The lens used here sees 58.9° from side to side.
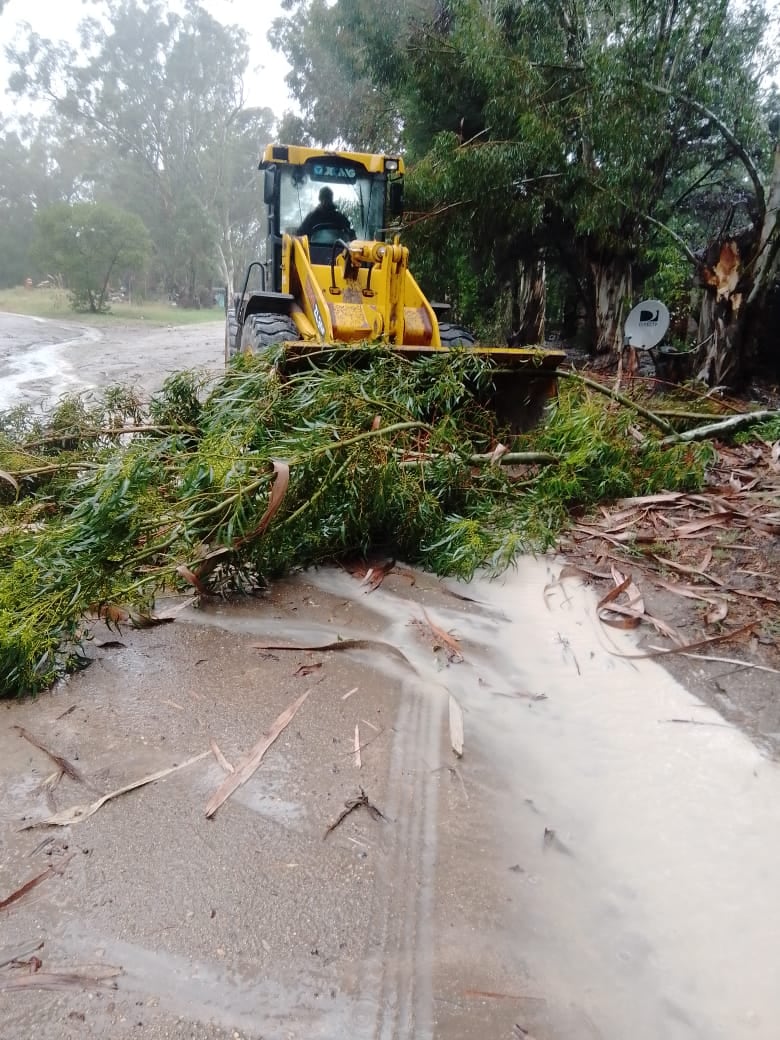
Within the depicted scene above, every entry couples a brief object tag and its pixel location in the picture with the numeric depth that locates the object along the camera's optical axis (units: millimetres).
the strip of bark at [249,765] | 2436
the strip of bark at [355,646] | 3523
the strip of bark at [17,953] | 1807
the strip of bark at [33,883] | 1974
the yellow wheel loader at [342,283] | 5895
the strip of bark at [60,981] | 1736
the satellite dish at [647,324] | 8562
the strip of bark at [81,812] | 2293
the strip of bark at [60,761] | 2518
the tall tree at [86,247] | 30641
